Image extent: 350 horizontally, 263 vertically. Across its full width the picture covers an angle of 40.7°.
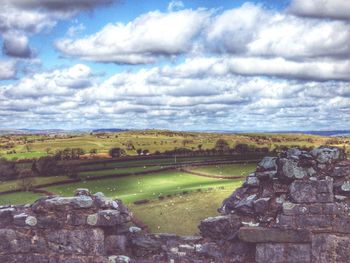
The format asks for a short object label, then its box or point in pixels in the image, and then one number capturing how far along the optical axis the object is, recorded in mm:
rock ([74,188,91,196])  11531
